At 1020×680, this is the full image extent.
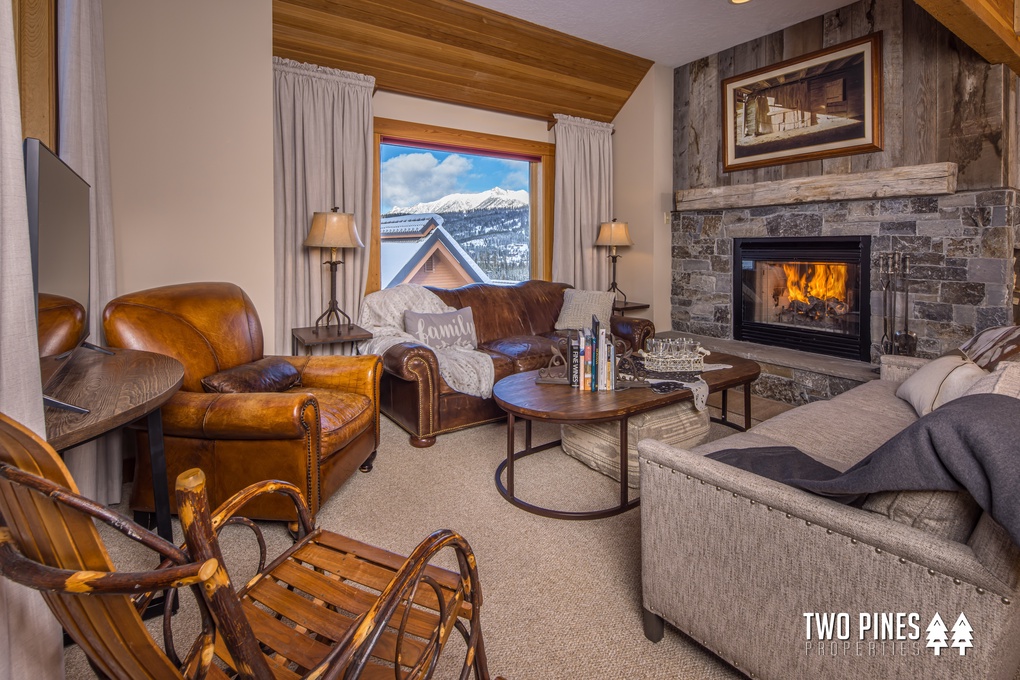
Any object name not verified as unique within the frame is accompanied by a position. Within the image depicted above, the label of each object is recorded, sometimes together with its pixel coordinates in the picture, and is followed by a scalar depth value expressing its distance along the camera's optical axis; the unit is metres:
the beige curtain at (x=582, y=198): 5.41
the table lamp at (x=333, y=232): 3.77
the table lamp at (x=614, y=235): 5.33
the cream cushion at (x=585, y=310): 4.77
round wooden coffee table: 2.38
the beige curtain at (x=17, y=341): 0.98
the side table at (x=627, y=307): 5.30
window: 4.74
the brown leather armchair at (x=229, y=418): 2.17
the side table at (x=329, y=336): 3.64
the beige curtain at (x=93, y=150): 2.21
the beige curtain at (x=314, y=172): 4.01
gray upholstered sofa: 1.04
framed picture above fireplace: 4.02
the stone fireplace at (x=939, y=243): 3.48
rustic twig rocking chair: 0.65
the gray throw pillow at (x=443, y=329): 3.98
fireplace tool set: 3.94
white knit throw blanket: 3.56
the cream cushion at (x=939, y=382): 2.07
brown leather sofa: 3.38
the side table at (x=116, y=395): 1.23
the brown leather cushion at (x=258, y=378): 2.42
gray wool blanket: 0.94
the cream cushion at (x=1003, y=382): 1.38
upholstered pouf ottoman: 2.79
